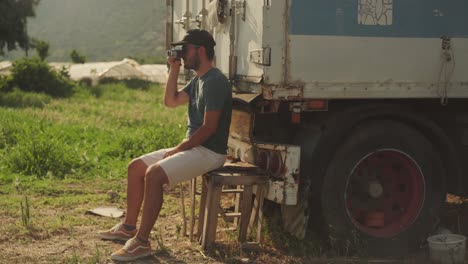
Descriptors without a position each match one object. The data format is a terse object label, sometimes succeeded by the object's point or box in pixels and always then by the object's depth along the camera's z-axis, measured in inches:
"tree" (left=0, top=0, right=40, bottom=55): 969.5
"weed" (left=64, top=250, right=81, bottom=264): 220.7
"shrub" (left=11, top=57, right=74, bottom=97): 906.1
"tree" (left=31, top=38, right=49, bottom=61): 1284.4
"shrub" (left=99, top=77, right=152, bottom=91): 1125.4
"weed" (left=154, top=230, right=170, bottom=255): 240.2
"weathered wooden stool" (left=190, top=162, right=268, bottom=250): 234.8
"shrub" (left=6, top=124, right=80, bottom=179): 381.4
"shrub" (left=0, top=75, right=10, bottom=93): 889.5
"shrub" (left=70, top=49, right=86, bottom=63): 1765.5
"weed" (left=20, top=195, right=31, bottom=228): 267.0
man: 231.3
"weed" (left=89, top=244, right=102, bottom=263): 224.2
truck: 228.2
